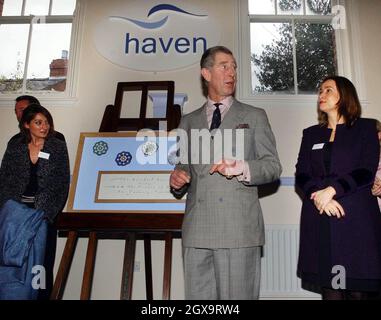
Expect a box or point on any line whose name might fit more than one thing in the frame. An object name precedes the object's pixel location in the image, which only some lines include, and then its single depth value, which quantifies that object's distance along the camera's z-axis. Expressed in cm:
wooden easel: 223
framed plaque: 237
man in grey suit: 153
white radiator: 288
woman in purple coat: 162
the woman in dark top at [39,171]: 234
